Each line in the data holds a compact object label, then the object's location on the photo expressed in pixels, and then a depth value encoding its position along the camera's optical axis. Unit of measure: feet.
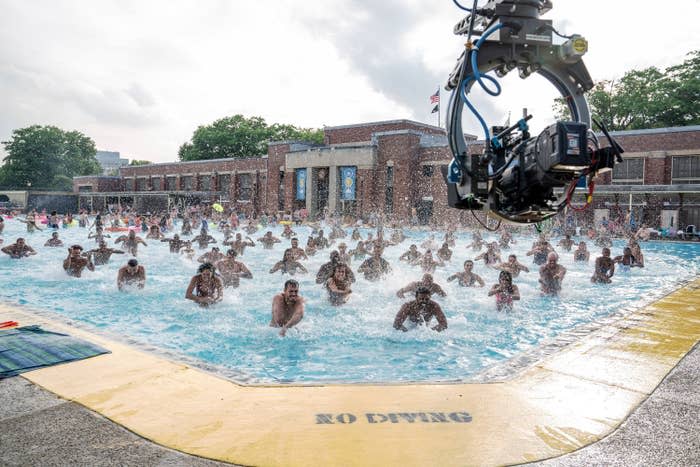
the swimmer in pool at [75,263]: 46.14
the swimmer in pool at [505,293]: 35.42
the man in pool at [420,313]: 28.58
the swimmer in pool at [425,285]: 35.27
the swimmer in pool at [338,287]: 36.06
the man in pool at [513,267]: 46.97
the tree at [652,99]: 144.46
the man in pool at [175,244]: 64.34
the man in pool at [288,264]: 49.73
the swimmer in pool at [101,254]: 52.11
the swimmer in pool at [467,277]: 43.52
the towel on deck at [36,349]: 17.63
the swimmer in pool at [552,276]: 40.78
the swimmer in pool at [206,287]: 34.32
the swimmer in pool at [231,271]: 42.29
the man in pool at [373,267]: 47.03
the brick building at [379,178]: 102.27
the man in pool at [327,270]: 40.75
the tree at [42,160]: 265.75
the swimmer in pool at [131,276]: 41.55
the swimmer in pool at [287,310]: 28.22
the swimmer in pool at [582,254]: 60.23
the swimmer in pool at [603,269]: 46.37
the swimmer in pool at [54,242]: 67.50
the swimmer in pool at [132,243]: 60.54
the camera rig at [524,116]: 14.75
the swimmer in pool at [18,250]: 57.34
